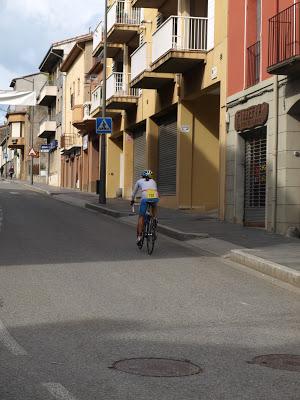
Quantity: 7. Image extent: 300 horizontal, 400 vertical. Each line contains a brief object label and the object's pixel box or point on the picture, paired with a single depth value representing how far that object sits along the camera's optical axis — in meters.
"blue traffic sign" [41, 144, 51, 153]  58.25
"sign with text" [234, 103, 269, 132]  17.30
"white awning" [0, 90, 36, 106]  31.34
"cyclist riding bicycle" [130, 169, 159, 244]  14.02
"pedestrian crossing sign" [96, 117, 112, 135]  27.23
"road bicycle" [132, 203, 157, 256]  13.54
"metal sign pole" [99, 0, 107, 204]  27.72
